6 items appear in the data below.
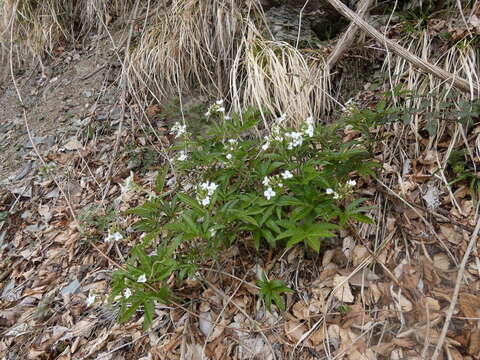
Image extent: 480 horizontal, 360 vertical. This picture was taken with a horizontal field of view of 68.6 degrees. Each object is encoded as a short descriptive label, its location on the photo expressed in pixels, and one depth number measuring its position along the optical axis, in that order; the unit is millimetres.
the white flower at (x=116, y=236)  1516
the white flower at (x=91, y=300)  1424
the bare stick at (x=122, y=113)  2387
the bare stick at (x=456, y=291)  984
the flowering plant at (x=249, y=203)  1363
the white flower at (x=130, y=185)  1617
